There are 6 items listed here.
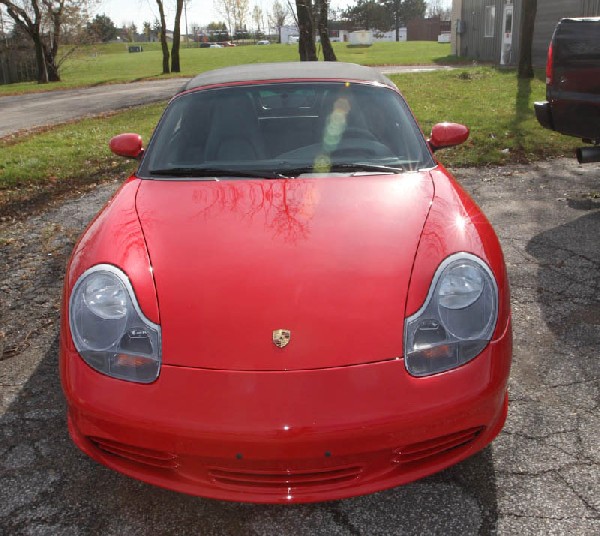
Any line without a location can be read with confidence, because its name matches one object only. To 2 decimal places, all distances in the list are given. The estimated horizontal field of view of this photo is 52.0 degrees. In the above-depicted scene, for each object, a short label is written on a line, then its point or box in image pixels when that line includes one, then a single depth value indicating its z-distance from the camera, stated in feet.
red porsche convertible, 6.17
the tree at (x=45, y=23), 91.91
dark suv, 15.89
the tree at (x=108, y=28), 278.09
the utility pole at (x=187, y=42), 278.65
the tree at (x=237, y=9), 249.75
